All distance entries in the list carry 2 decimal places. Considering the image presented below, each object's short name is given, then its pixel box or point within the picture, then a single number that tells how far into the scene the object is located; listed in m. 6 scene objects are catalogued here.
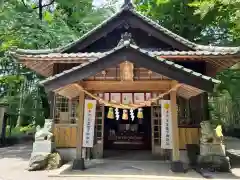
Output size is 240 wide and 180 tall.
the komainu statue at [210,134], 5.99
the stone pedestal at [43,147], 6.05
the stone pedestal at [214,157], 5.76
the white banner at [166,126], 6.01
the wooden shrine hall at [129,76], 5.20
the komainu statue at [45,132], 6.19
